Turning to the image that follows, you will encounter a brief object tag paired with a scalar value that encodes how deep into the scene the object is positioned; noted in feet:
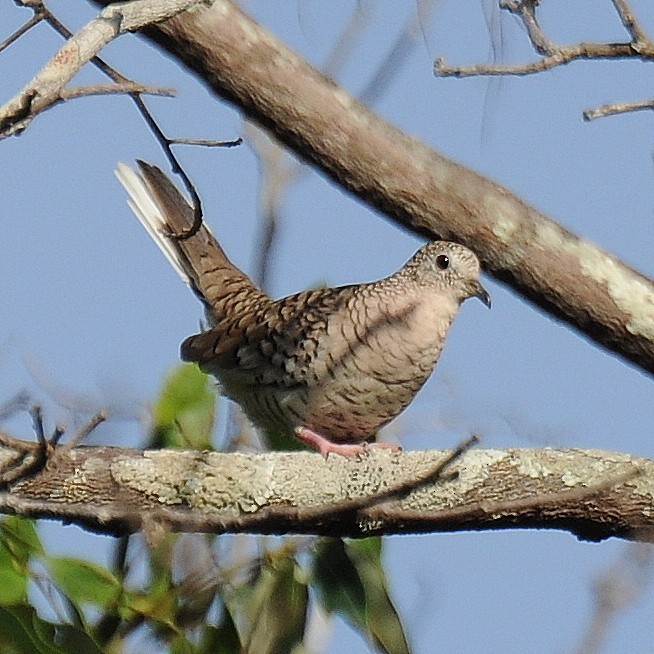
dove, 22.70
